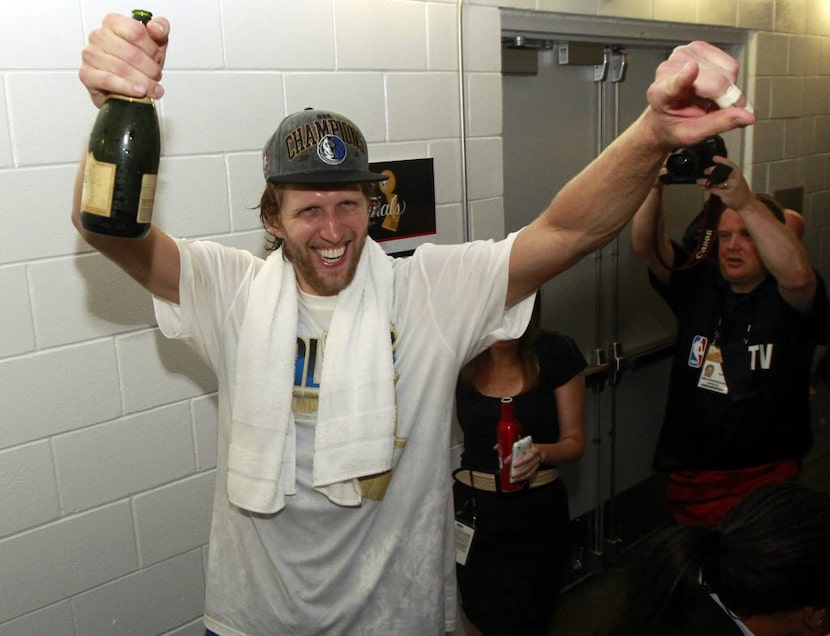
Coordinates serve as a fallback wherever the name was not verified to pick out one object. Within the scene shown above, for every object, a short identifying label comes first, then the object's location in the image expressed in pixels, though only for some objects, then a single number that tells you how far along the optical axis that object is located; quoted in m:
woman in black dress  2.52
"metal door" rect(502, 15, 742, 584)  3.23
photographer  2.66
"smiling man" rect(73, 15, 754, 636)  1.60
